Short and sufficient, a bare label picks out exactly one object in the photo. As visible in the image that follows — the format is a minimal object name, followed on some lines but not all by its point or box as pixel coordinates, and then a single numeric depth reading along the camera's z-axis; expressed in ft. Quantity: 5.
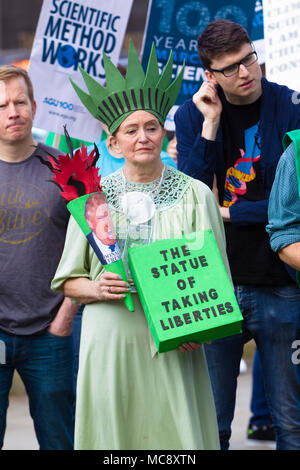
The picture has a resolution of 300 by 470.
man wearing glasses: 21.64
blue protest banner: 29.43
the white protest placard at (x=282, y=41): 23.50
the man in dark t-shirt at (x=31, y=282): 22.40
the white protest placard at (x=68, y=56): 28.77
